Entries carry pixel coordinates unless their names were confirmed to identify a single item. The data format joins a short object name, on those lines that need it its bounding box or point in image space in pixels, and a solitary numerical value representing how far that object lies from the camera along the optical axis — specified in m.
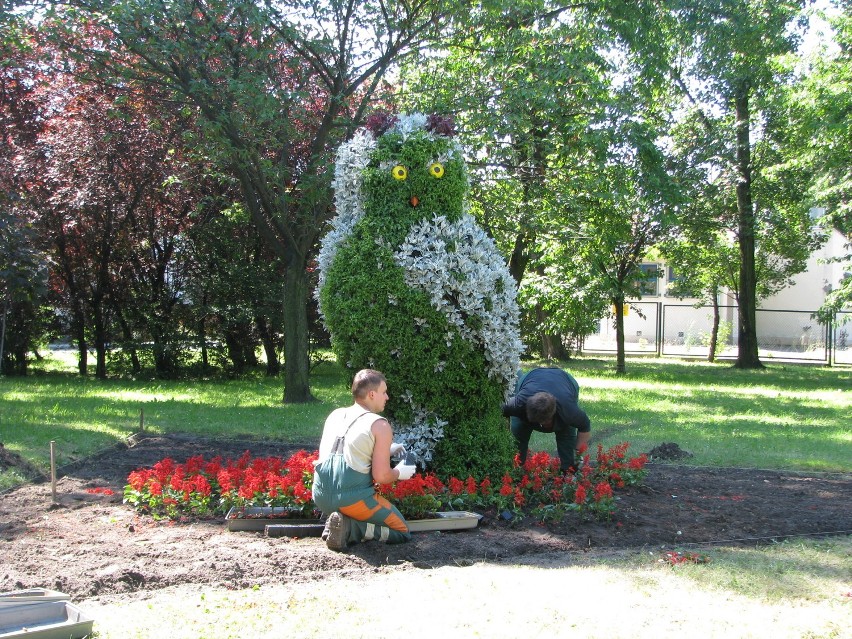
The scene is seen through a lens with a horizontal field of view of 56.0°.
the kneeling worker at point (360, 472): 4.76
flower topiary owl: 5.93
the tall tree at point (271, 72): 10.58
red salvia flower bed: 5.44
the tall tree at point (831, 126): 15.88
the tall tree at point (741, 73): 13.33
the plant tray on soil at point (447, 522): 5.18
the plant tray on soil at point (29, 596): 3.28
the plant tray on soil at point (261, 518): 5.27
